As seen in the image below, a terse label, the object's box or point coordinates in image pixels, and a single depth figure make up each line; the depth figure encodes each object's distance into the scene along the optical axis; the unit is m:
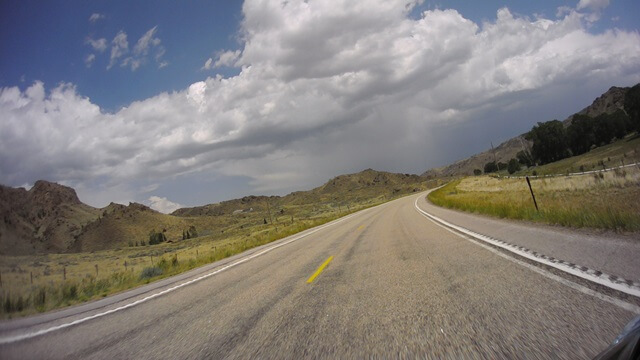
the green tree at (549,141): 100.06
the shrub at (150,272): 14.62
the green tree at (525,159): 116.38
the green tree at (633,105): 76.69
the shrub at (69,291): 10.53
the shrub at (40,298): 9.17
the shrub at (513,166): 106.62
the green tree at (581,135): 92.75
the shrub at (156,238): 91.38
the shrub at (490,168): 151.45
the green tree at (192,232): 95.59
